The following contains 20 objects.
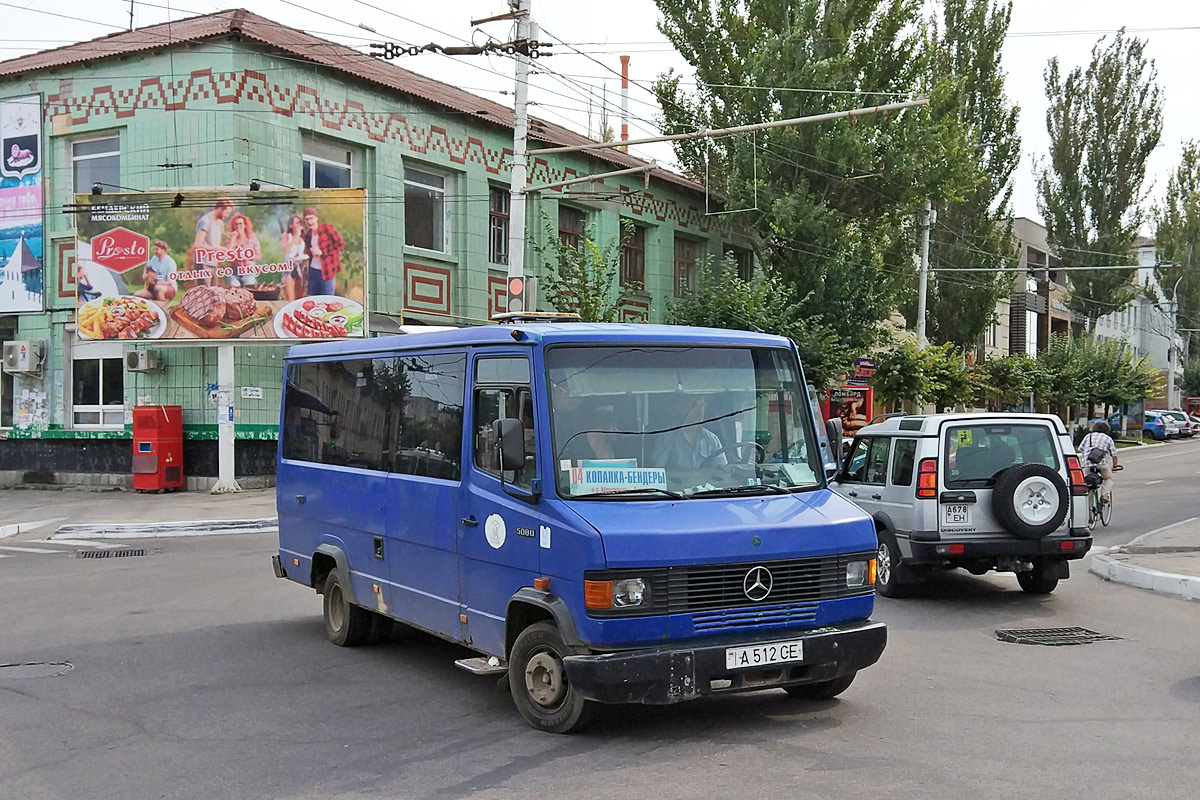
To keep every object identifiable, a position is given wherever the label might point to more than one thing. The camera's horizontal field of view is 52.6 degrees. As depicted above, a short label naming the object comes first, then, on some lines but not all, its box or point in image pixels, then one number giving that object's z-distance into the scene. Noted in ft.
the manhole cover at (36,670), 27.30
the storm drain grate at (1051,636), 31.32
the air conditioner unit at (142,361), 78.64
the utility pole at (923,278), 119.75
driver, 22.77
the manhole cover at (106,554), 51.75
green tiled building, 77.82
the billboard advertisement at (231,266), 75.46
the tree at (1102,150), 173.99
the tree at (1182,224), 225.35
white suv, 35.55
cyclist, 60.08
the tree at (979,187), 133.59
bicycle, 58.85
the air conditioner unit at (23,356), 84.99
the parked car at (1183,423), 222.69
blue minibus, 20.86
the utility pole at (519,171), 66.23
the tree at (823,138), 103.45
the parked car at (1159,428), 213.87
